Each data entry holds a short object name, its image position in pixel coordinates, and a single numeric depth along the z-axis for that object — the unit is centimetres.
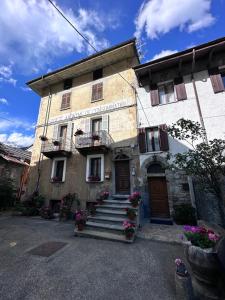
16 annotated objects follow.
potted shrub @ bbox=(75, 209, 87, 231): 644
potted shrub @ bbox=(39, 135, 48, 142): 1201
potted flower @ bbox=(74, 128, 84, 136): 1134
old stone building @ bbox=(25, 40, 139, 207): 1012
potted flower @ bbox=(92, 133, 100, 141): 1002
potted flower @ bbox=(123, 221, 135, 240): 557
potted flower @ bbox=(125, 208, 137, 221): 650
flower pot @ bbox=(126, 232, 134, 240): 556
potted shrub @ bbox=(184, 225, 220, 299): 271
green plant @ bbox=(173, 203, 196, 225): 749
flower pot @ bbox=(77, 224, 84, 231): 644
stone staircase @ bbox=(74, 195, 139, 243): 598
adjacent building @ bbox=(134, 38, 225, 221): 866
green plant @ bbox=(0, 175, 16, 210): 1148
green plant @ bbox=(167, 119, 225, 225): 517
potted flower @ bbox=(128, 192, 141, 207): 727
